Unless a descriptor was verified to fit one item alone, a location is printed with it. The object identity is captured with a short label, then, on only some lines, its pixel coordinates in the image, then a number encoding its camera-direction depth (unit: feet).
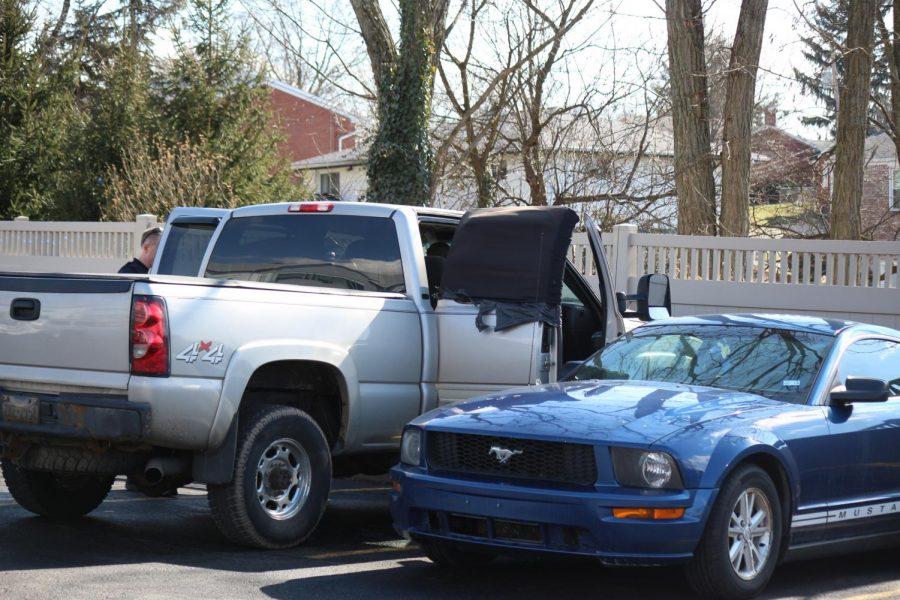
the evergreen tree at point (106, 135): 82.94
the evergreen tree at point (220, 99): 83.35
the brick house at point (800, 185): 107.34
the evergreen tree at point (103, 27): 129.80
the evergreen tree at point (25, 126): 87.81
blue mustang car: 19.58
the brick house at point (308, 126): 151.53
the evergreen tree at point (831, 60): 57.52
